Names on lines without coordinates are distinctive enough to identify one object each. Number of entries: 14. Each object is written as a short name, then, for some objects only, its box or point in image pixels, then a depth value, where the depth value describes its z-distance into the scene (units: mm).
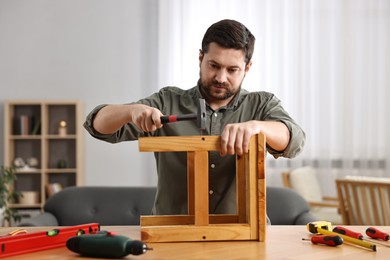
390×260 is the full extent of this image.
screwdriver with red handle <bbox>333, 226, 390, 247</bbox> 1481
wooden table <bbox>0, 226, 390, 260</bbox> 1301
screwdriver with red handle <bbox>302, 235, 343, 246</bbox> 1413
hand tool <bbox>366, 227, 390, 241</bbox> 1490
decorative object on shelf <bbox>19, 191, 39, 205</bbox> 6004
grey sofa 3352
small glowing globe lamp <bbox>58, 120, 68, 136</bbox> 6027
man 1751
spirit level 1310
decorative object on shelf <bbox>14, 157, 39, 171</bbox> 6016
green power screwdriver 1268
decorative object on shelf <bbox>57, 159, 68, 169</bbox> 6051
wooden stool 1440
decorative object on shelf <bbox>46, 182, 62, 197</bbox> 5969
